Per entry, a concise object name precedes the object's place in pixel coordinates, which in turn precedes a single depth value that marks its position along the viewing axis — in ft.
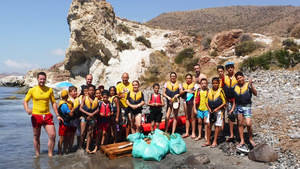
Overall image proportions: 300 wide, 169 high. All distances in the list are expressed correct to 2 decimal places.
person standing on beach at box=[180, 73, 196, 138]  22.70
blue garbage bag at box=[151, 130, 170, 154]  18.93
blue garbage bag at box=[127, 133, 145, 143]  20.25
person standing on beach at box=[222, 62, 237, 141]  19.43
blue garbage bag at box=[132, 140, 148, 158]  18.51
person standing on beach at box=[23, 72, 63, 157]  17.62
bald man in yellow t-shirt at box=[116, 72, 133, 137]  21.93
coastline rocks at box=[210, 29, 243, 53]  68.87
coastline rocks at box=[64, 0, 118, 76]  73.56
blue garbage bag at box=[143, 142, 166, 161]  18.12
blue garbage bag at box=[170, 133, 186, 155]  19.51
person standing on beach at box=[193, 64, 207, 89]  22.86
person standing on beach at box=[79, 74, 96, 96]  21.95
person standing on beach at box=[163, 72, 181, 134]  22.56
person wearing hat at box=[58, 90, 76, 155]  19.03
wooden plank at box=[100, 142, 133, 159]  18.61
